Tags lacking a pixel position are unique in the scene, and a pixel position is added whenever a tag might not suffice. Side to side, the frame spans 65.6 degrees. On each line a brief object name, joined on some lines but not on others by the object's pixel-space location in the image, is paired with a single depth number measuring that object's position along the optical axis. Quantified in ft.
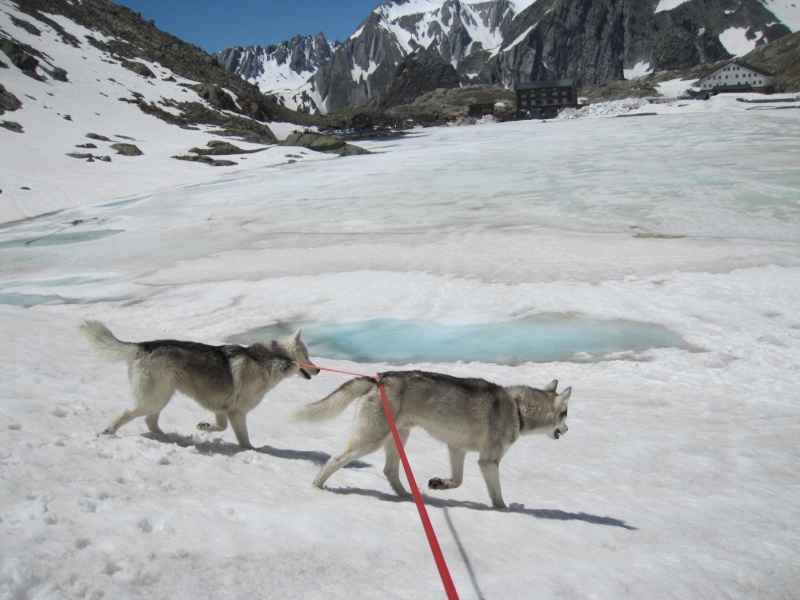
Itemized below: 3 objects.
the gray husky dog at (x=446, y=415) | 14.55
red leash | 8.34
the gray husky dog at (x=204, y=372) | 16.49
